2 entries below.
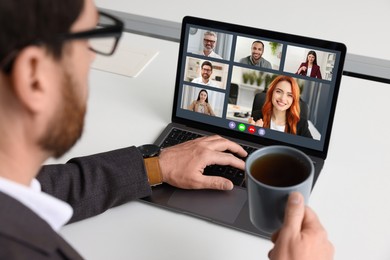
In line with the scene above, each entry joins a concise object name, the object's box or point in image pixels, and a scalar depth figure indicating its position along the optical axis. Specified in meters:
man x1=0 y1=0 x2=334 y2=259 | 0.80
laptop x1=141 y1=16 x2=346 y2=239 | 1.31
